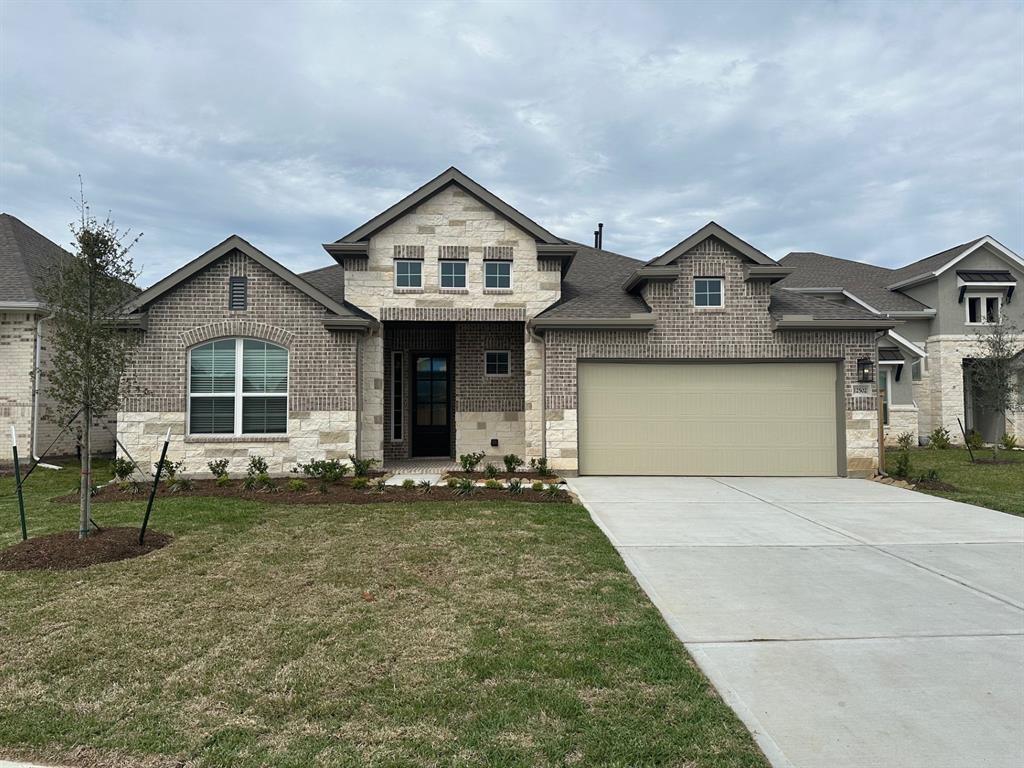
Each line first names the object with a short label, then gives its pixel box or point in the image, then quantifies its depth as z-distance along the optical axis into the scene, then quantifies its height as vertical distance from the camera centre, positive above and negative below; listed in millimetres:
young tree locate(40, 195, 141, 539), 6945 +964
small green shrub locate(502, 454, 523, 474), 12570 -1164
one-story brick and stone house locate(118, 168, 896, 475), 12867 +1178
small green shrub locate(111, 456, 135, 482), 11508 -1139
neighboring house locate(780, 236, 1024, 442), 21172 +2547
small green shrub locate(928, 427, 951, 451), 20531 -1253
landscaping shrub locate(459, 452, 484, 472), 12383 -1135
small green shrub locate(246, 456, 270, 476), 11824 -1157
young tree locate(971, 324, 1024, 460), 18312 +999
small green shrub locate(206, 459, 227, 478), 11936 -1180
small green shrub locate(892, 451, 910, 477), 12670 -1350
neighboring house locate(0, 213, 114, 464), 14422 +1039
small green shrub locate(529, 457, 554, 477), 12906 -1335
